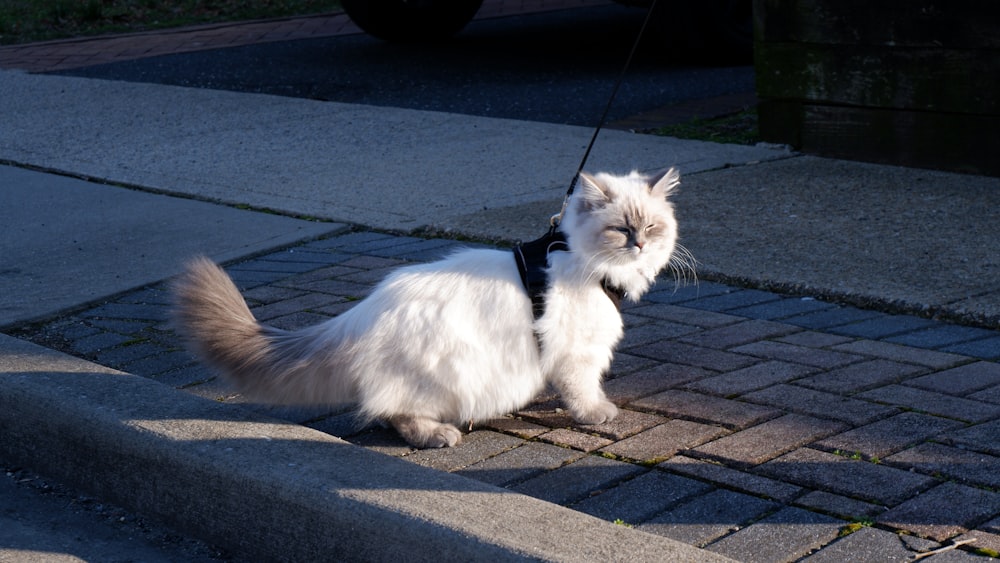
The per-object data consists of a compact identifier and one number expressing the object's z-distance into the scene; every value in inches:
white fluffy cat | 123.6
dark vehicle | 353.1
